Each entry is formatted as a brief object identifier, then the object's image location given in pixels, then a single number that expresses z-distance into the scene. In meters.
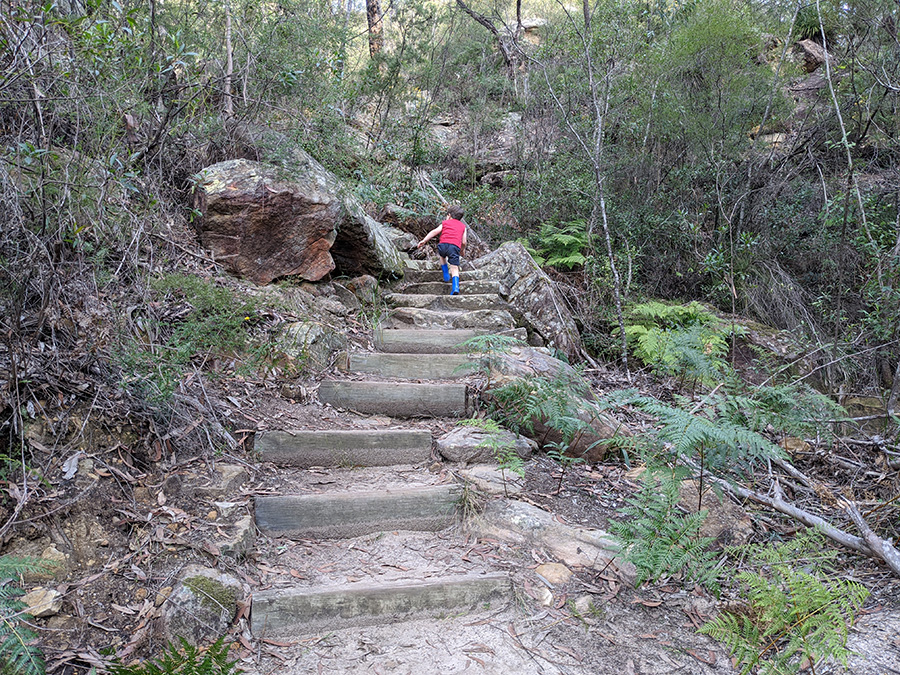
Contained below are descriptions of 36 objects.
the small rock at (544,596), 2.67
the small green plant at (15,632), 1.67
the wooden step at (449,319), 6.48
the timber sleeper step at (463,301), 7.04
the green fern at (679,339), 4.27
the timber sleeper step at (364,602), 2.45
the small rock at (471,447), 3.86
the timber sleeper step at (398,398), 4.54
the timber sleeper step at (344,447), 3.72
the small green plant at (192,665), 1.59
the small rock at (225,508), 2.91
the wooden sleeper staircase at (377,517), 2.54
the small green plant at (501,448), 3.31
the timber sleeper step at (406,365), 5.18
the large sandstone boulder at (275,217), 5.54
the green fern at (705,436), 2.58
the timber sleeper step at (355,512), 3.14
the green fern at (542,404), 3.76
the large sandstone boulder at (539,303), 7.04
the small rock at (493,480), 3.51
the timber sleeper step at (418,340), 5.78
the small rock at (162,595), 2.35
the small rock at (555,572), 2.82
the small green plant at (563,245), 8.36
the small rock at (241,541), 2.70
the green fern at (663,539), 2.47
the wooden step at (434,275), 7.86
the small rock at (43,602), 2.14
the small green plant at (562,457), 3.65
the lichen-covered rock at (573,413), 4.11
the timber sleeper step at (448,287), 7.50
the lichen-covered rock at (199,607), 2.26
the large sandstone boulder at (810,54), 10.22
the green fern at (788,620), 1.89
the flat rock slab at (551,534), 2.92
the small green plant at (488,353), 4.22
